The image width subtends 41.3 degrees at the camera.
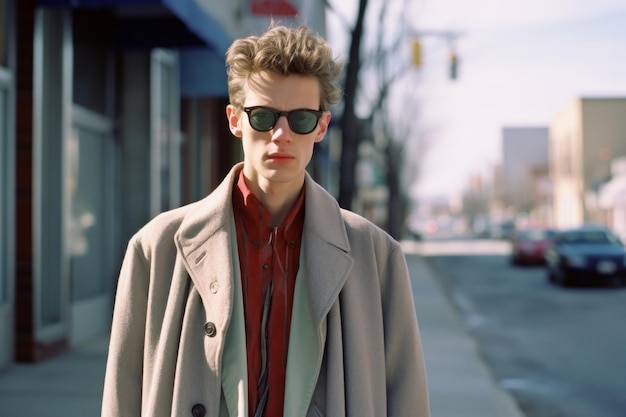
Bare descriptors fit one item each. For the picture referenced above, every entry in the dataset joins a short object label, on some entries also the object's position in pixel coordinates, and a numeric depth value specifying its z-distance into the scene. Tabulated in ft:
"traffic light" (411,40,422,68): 60.38
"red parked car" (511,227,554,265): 93.35
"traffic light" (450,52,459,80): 69.87
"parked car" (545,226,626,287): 64.44
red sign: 43.32
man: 7.34
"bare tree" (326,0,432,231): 36.35
